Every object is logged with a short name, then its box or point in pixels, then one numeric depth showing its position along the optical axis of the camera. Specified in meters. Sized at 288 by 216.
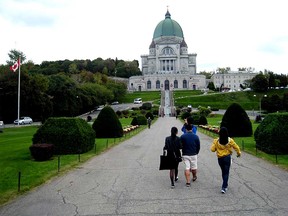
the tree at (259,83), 116.69
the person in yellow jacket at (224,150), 10.02
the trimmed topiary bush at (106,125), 29.34
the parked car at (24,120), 54.81
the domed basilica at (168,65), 142.62
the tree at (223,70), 175.60
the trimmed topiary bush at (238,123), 28.09
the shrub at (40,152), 16.72
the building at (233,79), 163.62
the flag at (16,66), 42.67
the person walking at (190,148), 10.86
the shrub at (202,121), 47.75
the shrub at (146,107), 89.88
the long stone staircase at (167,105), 86.20
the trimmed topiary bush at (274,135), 17.83
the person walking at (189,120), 11.23
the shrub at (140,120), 49.75
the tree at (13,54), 88.81
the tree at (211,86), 144.48
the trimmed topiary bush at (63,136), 19.05
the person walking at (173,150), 10.60
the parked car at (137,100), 104.96
